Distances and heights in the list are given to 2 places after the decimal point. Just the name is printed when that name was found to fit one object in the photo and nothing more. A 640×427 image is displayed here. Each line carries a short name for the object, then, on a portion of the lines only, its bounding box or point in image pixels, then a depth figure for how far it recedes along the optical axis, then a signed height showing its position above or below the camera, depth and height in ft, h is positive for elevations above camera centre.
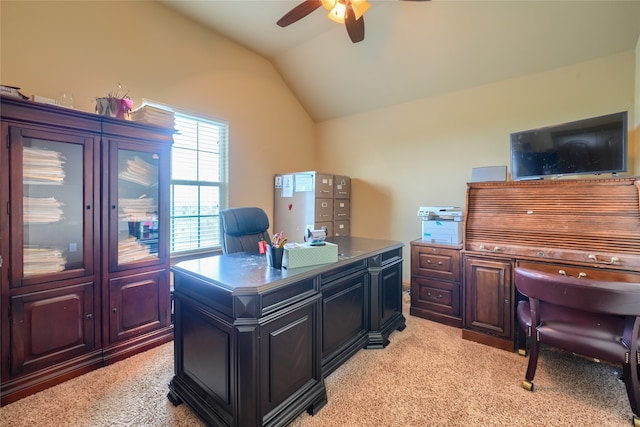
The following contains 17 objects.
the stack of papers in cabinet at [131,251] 7.46 -1.03
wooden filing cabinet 9.20 -2.37
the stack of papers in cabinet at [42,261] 6.12 -1.07
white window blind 10.57 +1.31
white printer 9.50 -0.37
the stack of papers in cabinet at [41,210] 6.15 +0.11
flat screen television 7.15 +1.84
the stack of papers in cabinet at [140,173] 7.64 +1.18
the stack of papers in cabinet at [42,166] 6.10 +1.11
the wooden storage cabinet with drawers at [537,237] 6.60 -0.64
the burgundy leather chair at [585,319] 4.96 -2.24
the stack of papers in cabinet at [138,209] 7.66 +0.15
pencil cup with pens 5.58 -0.79
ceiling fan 6.74 +5.14
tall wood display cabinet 5.80 -0.70
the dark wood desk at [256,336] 4.40 -2.24
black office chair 8.19 -0.44
